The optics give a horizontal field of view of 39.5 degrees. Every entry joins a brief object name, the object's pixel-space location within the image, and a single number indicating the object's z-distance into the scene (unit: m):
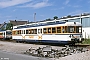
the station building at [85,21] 25.60
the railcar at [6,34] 27.92
